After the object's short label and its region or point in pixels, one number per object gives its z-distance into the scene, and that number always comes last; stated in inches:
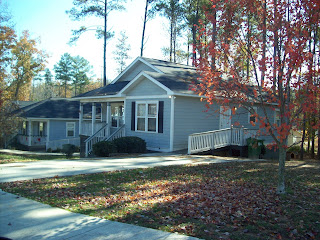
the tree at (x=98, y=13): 1270.9
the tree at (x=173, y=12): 1286.9
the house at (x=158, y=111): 665.6
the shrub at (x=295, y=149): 908.0
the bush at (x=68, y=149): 769.9
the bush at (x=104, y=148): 629.0
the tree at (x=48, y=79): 2951.5
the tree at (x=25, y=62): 1758.1
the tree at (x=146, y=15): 1321.4
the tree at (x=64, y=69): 2479.1
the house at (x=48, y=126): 1152.8
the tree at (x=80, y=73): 2559.1
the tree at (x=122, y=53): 1831.9
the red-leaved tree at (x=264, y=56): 261.0
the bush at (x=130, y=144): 650.2
